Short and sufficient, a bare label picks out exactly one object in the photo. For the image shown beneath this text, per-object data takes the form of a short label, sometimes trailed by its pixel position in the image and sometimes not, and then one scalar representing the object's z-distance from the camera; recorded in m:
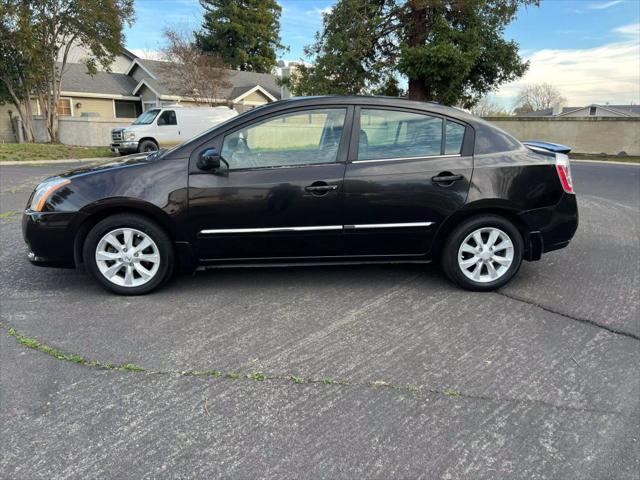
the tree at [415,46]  19.50
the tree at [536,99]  75.24
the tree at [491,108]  67.02
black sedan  3.88
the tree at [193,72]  29.63
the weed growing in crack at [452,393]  2.69
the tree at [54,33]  19.92
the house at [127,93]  30.02
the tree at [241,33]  47.25
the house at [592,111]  55.15
